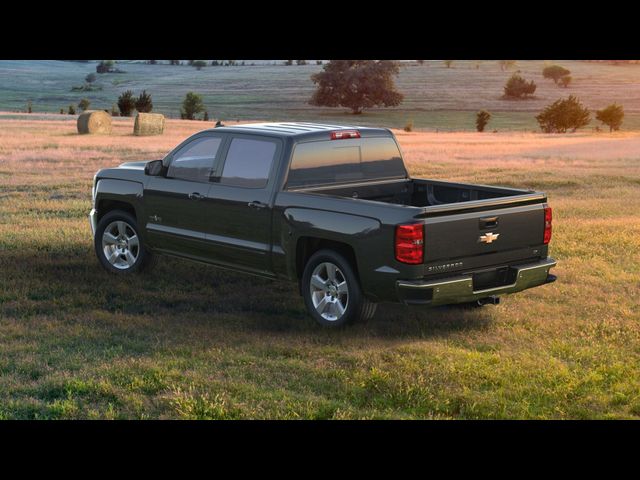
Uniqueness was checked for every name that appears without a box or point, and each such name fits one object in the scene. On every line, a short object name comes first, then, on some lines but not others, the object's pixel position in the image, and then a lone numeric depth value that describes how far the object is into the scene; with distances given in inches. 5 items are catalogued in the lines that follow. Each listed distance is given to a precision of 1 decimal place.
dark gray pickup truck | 364.8
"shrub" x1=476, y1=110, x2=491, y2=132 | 2527.1
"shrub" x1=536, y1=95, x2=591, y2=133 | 2544.3
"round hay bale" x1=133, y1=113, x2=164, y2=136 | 1544.0
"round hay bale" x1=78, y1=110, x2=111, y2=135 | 1521.9
